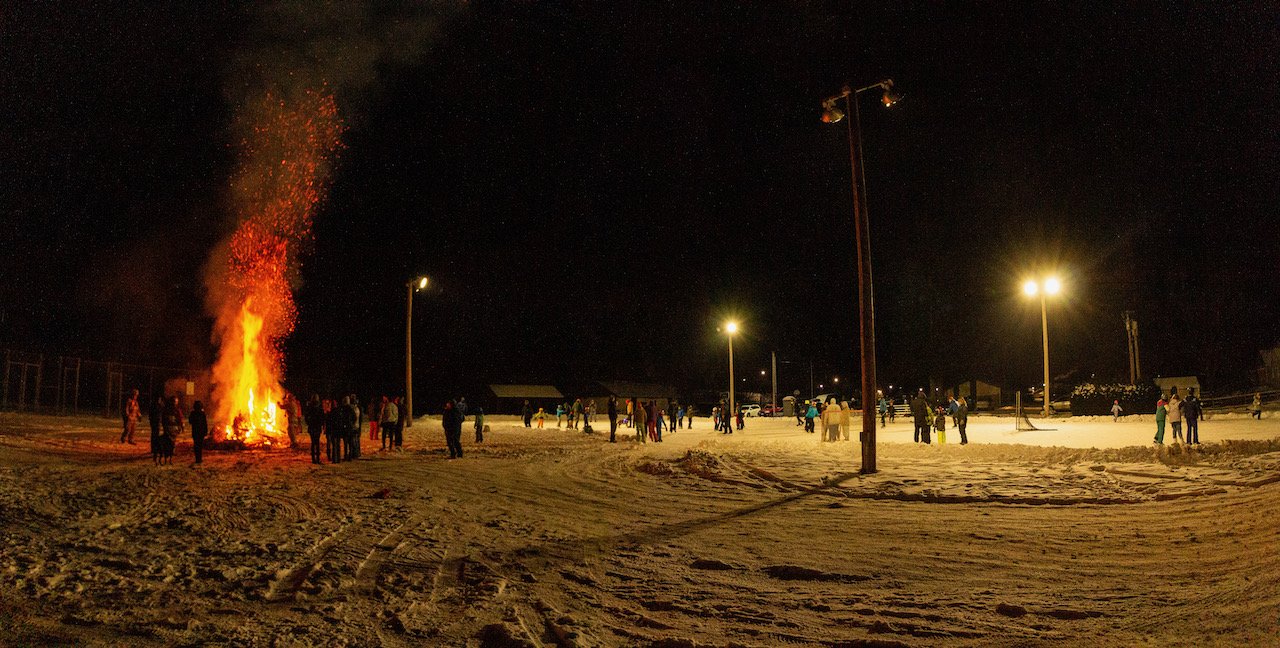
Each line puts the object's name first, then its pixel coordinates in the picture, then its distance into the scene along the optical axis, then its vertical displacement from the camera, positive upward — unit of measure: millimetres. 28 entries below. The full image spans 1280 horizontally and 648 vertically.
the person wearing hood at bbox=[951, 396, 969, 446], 21031 -811
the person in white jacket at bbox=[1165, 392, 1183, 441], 19344 -652
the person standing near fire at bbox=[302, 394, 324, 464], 17312 -568
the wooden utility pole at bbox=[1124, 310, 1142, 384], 50188 +3016
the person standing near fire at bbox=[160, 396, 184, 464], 16609 -685
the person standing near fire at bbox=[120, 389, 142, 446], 21469 -561
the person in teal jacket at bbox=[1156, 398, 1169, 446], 18766 -869
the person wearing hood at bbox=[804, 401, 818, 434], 29938 -1180
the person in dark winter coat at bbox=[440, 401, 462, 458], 18641 -766
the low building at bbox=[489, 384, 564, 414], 65438 -204
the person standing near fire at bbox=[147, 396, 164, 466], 16375 -444
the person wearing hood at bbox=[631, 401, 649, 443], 25766 -1007
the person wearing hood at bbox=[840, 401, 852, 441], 23359 -831
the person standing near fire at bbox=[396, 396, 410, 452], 21938 -903
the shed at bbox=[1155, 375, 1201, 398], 49300 +228
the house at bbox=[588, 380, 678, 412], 71369 +224
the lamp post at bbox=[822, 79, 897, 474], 14672 +3033
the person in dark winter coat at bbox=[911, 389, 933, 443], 22219 -799
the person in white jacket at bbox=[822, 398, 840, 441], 23094 -986
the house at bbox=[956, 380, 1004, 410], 63219 -598
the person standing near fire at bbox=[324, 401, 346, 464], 17750 -863
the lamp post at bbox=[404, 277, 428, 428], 30297 +2259
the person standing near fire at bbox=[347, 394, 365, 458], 18078 -821
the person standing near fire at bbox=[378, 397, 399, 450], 21625 -681
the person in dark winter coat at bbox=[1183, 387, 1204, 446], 18875 -770
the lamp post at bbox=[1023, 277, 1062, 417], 29245 +4158
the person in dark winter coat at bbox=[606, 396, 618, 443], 25441 -732
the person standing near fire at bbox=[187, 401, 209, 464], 16344 -616
